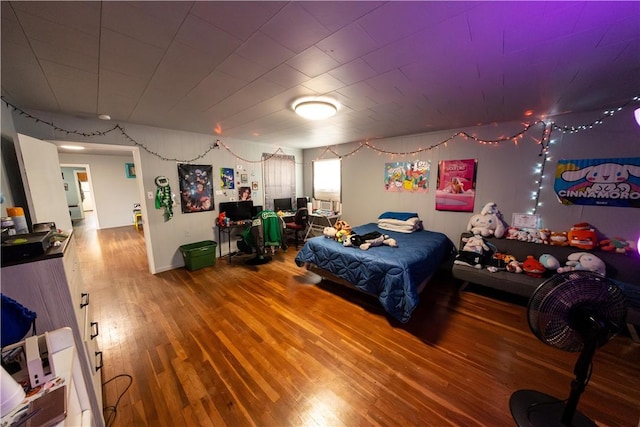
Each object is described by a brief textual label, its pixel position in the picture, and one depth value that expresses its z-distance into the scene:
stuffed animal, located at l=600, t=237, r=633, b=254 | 2.37
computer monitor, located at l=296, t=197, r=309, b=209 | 5.45
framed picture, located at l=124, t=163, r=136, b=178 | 7.17
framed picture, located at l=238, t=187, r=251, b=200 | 4.58
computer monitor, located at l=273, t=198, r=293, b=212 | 5.16
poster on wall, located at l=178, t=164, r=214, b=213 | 3.82
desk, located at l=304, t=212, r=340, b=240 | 5.05
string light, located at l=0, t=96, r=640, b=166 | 2.47
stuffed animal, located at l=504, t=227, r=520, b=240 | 2.98
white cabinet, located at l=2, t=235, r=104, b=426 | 1.00
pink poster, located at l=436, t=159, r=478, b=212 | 3.38
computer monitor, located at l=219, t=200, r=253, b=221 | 4.29
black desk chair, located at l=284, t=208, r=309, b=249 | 4.70
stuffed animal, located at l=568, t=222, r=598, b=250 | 2.50
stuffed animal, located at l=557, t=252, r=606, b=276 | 2.35
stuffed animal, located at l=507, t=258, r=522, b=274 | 2.64
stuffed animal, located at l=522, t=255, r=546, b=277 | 2.54
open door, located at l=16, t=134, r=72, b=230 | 2.11
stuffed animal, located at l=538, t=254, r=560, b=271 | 2.55
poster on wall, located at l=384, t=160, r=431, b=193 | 3.81
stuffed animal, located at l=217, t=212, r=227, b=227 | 4.09
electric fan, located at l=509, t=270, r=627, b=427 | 1.18
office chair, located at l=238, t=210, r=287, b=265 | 3.87
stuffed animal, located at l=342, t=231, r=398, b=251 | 2.81
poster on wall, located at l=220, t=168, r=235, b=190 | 4.28
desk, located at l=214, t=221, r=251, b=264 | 4.13
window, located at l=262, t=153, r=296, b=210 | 5.02
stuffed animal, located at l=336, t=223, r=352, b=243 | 3.11
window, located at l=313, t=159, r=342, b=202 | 5.08
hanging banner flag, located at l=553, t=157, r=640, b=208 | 2.38
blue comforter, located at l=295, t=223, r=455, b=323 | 2.27
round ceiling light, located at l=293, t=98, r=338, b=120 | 2.27
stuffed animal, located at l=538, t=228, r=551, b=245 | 2.77
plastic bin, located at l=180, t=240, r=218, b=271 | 3.68
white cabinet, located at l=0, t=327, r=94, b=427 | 0.78
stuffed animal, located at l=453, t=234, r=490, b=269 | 2.86
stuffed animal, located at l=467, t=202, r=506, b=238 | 3.07
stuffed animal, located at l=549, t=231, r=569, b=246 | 2.67
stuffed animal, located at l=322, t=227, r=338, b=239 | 3.22
